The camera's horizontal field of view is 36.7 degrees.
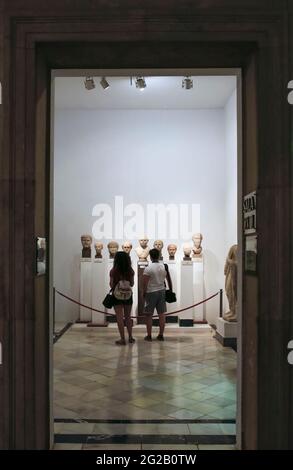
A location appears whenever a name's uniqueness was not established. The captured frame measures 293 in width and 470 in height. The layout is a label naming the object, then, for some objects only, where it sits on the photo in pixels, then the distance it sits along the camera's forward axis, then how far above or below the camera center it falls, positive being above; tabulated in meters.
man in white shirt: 7.88 -0.82
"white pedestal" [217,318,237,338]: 8.21 -1.66
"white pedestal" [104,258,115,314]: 10.16 -0.73
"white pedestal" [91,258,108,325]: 10.07 -1.07
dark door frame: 3.00 +0.47
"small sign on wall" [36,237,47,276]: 3.13 -0.11
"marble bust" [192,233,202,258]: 10.24 -0.16
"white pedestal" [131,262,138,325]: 10.25 -1.40
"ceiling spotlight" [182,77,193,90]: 8.18 +2.94
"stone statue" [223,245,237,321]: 8.38 -0.75
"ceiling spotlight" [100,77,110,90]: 7.81 +2.79
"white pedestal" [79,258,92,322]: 10.25 -0.95
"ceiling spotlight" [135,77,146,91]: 8.20 +2.95
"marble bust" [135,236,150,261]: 10.12 -0.22
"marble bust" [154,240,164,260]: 10.07 -0.08
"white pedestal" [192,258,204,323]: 10.17 -1.09
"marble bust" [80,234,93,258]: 10.32 -0.13
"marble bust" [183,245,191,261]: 10.09 -0.27
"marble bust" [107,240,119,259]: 10.11 -0.18
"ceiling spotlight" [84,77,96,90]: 8.02 +2.85
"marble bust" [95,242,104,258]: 10.27 -0.20
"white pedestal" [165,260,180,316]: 10.38 -0.91
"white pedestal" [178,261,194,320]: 9.99 -1.09
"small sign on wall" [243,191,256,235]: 3.13 +0.20
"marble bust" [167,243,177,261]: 10.21 -0.20
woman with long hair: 7.54 -0.72
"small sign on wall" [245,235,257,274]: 3.13 -0.10
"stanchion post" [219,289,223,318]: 9.92 -1.34
